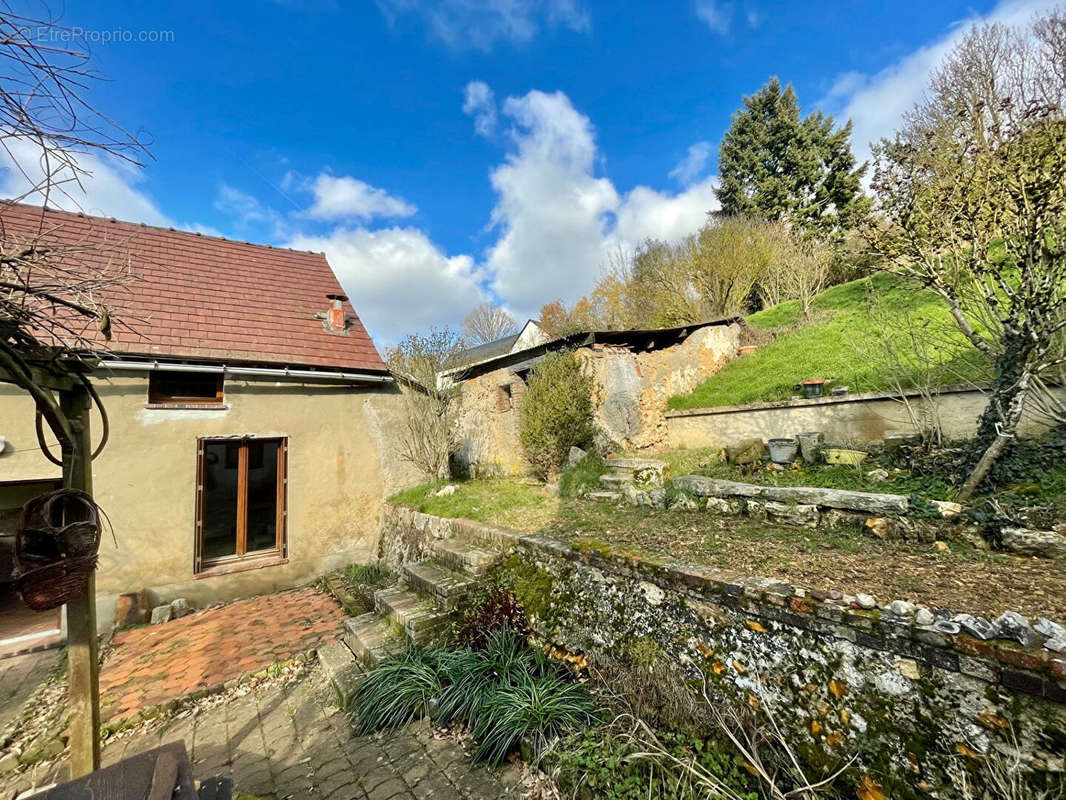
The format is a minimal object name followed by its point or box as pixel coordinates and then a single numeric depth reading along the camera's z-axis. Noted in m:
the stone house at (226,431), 5.45
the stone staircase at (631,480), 5.40
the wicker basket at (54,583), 1.72
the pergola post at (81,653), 2.15
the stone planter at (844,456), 4.77
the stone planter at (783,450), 5.33
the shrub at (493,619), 3.76
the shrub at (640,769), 2.07
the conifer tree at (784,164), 19.11
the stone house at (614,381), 7.48
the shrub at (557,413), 6.64
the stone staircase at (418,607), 3.83
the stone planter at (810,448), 5.20
